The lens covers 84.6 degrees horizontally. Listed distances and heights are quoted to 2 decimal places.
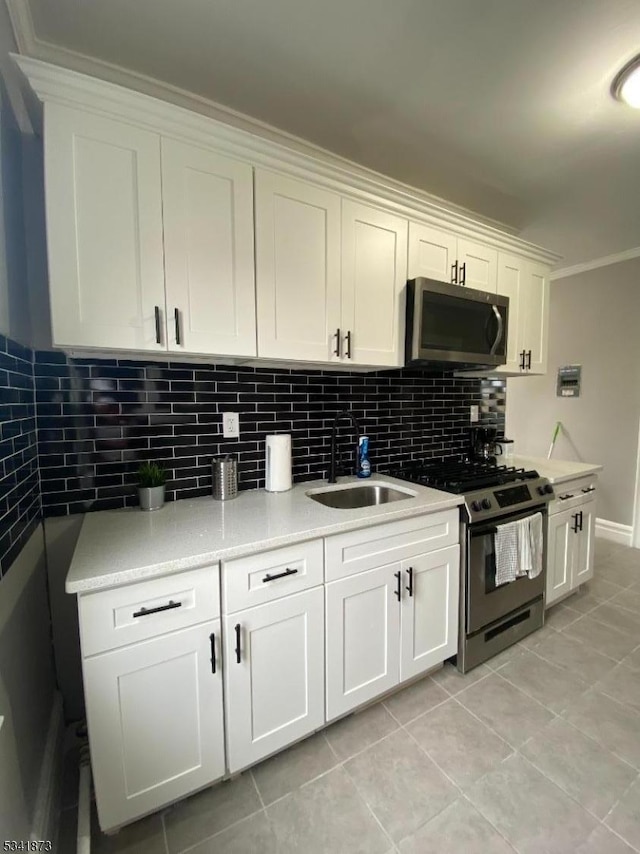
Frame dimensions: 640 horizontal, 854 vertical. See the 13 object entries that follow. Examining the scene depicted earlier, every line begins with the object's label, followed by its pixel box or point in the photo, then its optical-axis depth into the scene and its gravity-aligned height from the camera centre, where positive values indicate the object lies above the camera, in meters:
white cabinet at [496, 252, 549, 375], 2.33 +0.63
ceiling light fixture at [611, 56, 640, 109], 1.36 +1.28
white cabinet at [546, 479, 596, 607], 2.19 -0.90
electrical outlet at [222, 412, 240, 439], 1.75 -0.11
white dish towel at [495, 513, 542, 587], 1.81 -0.78
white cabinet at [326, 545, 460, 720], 1.42 -0.98
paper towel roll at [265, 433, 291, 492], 1.75 -0.30
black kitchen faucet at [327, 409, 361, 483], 1.93 -0.23
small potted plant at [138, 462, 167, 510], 1.50 -0.36
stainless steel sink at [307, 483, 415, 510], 1.90 -0.52
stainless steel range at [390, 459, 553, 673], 1.75 -0.80
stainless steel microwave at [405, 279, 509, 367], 1.85 +0.43
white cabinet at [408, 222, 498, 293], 1.92 +0.84
